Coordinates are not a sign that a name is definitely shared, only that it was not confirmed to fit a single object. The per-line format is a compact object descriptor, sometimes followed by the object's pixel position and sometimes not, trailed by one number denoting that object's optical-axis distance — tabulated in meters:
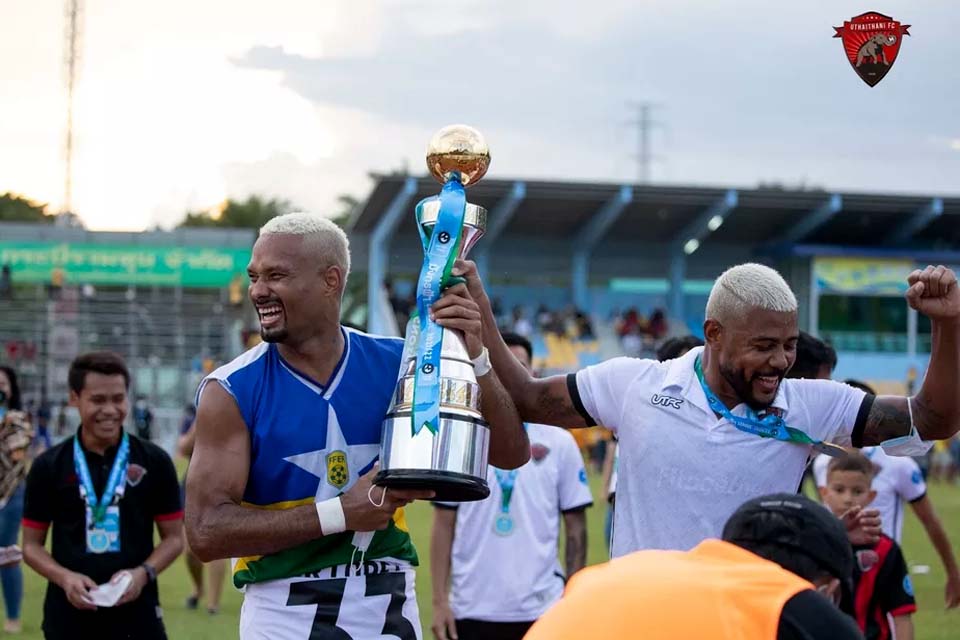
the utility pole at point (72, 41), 46.72
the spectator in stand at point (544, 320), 45.12
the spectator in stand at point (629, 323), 45.81
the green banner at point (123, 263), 43.38
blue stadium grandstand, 45.16
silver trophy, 3.90
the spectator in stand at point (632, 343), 44.50
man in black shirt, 6.54
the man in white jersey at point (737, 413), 4.20
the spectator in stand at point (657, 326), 45.12
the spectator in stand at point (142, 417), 35.28
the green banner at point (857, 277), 47.59
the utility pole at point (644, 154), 84.81
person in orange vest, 2.50
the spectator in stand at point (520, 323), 43.32
